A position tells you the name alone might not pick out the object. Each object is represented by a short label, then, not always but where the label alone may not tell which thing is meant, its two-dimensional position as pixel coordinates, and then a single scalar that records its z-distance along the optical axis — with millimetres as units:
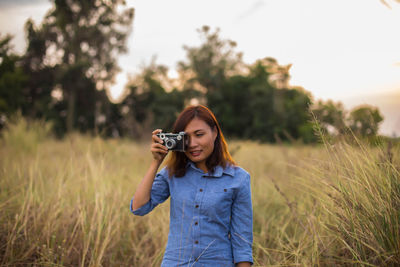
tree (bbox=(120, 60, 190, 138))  24828
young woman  1549
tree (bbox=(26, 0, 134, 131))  19484
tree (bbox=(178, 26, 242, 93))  29016
